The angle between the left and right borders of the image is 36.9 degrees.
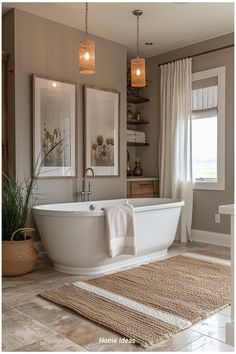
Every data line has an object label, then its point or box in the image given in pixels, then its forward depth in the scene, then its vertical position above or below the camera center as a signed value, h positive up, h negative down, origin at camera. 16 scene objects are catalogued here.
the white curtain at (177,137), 5.04 +0.52
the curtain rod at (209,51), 4.64 +1.67
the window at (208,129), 4.77 +0.61
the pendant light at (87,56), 3.30 +1.09
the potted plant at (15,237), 3.43 -0.65
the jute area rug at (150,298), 2.34 -1.00
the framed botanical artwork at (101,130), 4.70 +0.59
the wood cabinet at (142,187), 5.20 -0.22
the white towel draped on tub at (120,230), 3.37 -0.56
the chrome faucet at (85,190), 4.62 -0.23
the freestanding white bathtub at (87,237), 3.34 -0.64
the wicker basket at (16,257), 3.41 -0.82
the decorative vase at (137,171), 5.71 +0.03
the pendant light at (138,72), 3.84 +1.09
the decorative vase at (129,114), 5.68 +0.95
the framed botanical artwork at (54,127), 4.18 +0.56
